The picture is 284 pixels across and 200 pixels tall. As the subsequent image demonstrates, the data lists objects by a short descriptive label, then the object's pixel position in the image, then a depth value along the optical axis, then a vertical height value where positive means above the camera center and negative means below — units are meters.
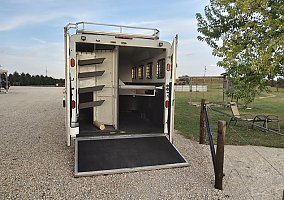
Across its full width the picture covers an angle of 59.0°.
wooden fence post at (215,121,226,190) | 3.67 -1.01
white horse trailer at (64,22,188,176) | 4.52 -0.43
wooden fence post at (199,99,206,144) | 5.67 -0.96
